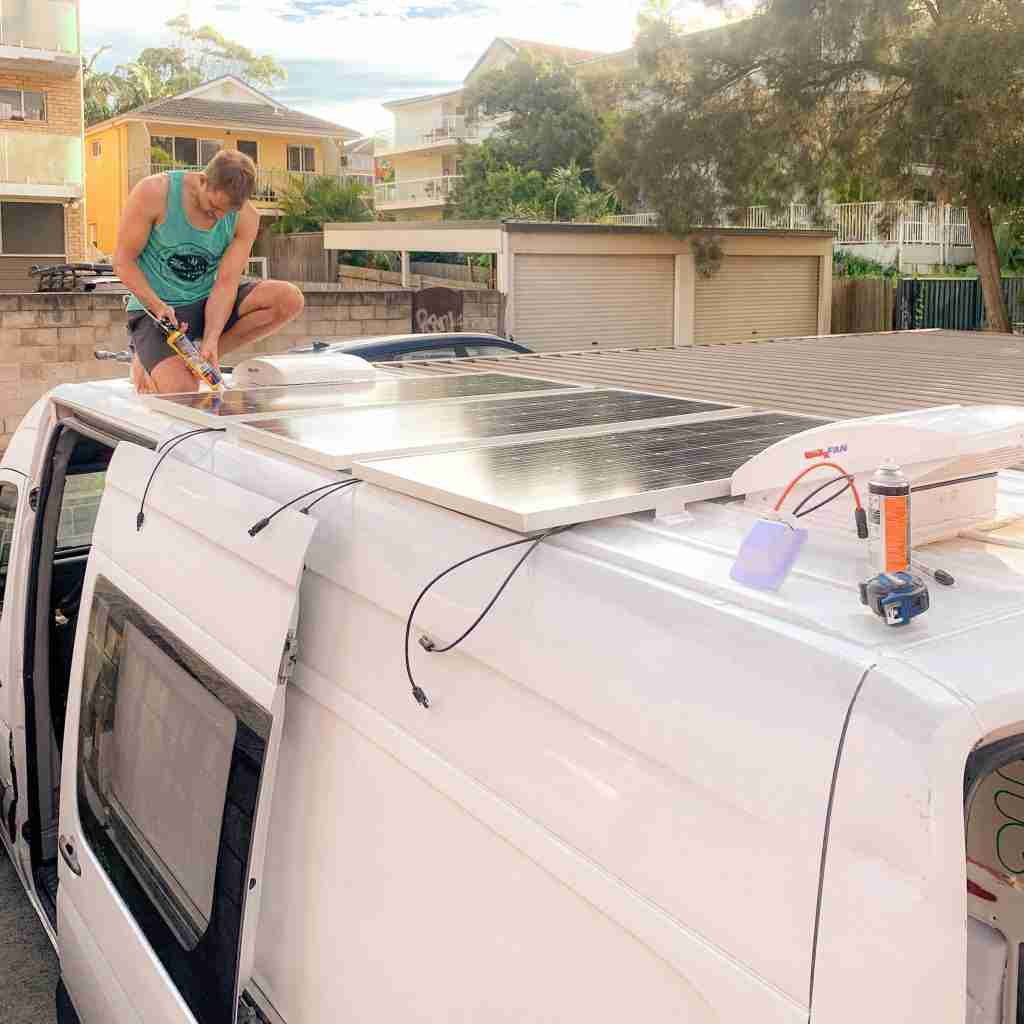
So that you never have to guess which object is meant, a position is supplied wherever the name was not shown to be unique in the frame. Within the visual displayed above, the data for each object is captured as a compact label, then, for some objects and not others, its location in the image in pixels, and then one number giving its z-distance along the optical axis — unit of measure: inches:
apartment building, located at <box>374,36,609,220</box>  1847.9
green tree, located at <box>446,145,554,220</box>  1481.3
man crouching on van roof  181.2
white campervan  43.3
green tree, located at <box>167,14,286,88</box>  2618.1
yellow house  1620.3
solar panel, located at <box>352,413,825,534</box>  64.2
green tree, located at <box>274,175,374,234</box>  1503.4
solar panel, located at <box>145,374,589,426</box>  107.2
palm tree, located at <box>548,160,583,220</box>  1445.6
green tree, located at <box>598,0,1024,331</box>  762.2
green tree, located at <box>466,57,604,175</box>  1588.3
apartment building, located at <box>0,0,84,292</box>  1141.7
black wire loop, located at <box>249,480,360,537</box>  76.0
